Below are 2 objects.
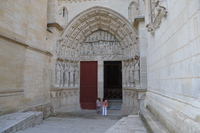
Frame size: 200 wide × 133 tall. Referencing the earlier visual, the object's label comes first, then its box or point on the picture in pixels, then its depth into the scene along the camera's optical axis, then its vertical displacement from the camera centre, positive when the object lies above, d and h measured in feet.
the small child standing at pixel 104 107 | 26.04 -4.90
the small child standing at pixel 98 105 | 27.50 -4.72
